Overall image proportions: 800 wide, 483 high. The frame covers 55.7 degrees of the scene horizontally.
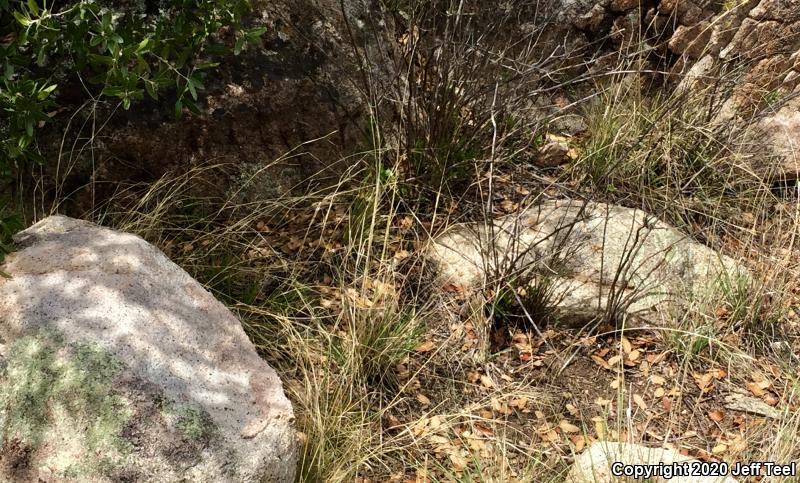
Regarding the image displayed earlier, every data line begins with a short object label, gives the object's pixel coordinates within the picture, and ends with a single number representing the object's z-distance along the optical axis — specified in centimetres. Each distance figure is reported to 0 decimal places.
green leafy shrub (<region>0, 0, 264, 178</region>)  276
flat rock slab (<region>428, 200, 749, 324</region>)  347
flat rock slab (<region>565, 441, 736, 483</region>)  248
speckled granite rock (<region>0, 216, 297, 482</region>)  203
